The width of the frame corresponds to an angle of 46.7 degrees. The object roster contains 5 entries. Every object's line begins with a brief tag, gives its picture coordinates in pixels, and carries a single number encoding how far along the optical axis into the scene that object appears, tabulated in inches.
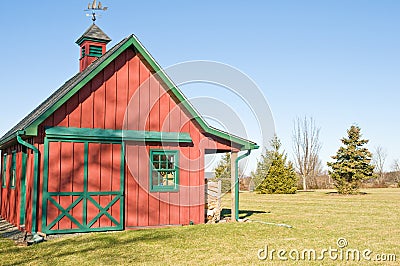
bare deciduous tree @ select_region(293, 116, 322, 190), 2048.5
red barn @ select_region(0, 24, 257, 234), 477.4
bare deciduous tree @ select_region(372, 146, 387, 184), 2902.1
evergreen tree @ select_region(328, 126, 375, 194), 1378.0
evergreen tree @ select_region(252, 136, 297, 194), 1502.2
